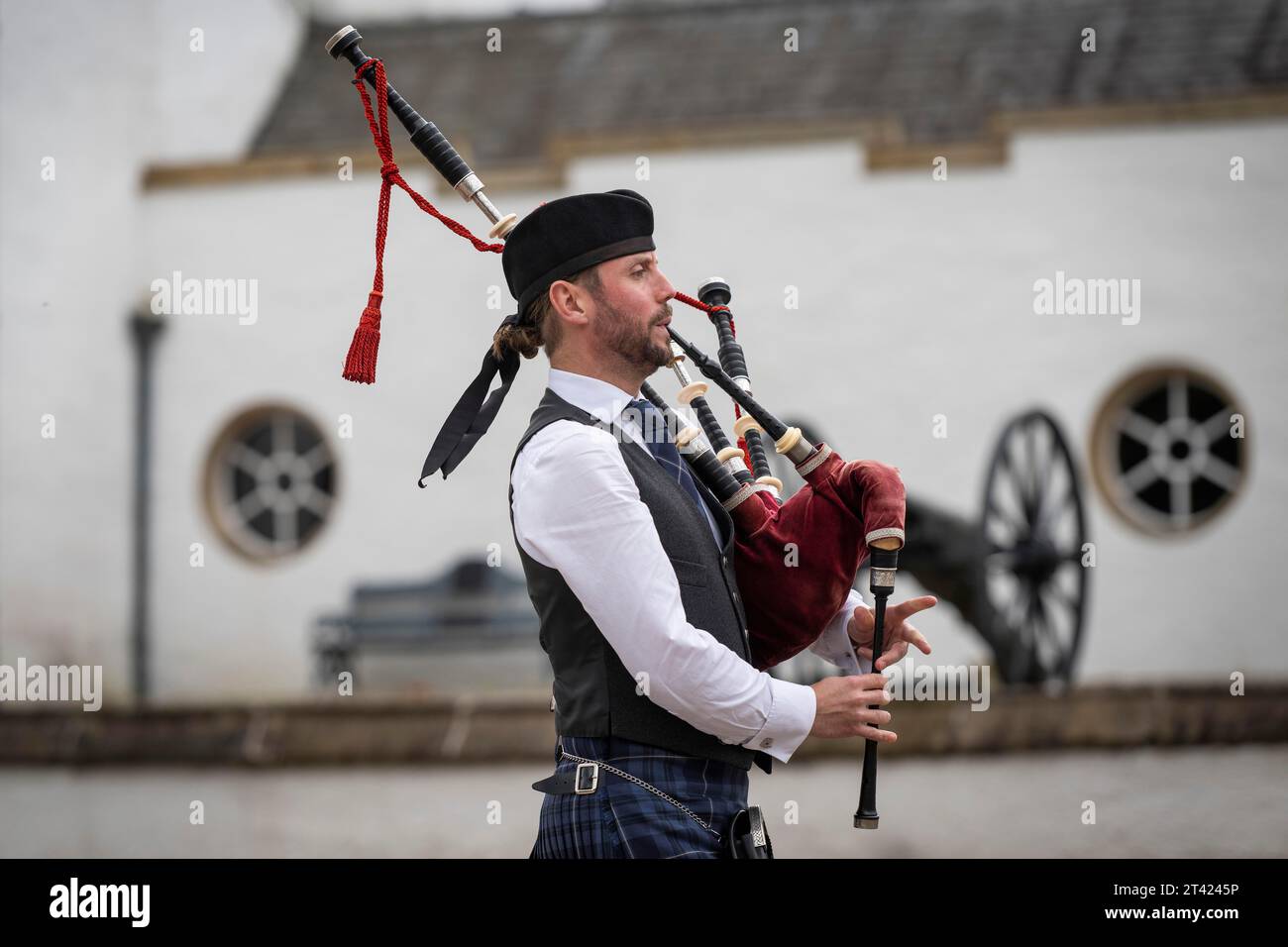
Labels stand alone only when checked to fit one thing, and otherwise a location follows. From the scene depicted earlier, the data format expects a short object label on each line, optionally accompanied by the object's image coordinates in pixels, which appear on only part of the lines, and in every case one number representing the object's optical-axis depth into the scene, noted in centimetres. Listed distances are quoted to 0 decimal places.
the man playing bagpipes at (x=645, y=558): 646
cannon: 1411
